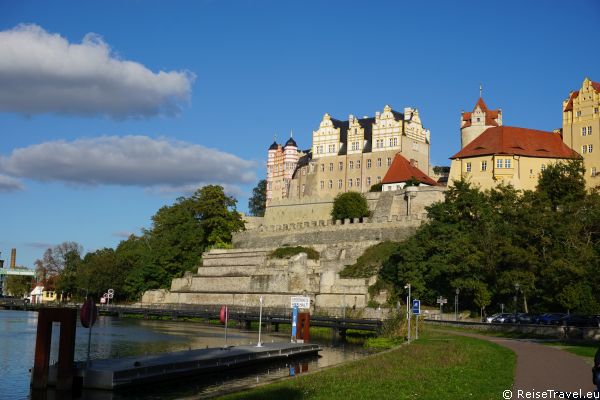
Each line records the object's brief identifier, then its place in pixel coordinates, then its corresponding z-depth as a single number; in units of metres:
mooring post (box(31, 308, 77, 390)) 20.92
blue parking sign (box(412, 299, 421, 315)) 34.86
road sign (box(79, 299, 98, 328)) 22.92
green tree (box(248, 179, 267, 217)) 138.00
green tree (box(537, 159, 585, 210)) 66.69
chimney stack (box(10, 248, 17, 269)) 163.04
